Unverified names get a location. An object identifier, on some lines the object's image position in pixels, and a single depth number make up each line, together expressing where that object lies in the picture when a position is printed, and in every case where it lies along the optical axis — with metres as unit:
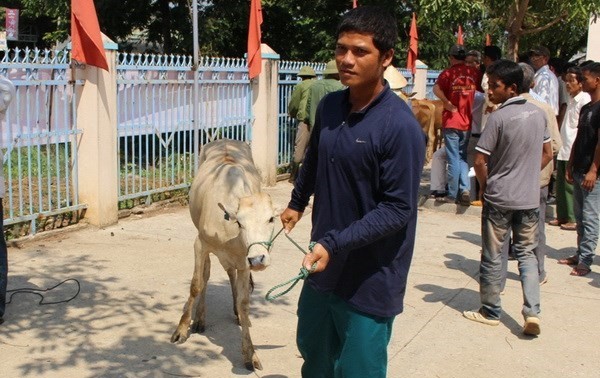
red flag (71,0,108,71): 7.83
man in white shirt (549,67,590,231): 7.95
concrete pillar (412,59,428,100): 17.67
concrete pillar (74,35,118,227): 8.14
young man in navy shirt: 2.88
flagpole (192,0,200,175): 9.88
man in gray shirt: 5.39
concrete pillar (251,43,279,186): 11.43
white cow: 4.20
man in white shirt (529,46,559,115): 9.49
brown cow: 14.24
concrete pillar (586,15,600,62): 19.92
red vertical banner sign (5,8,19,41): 20.17
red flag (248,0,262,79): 11.03
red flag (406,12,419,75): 16.77
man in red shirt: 10.05
